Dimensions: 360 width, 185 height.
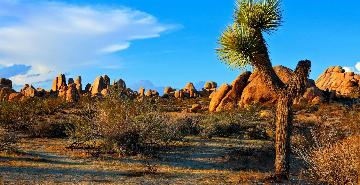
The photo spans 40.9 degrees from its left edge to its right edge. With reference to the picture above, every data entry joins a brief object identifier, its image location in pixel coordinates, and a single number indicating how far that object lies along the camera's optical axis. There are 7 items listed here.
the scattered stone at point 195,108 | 47.96
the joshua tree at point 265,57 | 12.33
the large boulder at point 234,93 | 46.41
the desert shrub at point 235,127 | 22.86
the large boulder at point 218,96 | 47.28
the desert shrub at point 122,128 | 16.52
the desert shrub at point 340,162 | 9.86
